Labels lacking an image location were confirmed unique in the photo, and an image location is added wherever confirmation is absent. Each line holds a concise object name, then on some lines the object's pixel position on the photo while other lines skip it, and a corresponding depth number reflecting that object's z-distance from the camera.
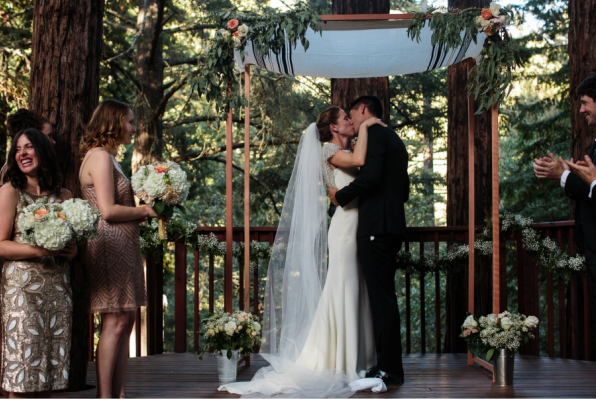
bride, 4.67
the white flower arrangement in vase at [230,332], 4.63
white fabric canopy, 5.10
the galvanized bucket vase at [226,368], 4.65
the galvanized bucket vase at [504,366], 4.55
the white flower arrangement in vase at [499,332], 4.49
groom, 4.57
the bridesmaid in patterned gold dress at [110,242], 3.64
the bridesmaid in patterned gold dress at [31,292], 3.18
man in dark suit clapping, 3.75
